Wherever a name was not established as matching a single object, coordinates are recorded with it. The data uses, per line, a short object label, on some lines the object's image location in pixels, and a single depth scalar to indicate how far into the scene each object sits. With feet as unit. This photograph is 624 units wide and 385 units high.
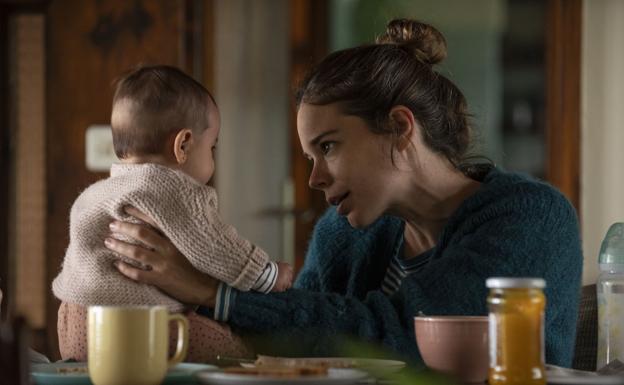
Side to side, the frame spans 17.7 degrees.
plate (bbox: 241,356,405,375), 8.07
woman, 9.86
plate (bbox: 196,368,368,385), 7.43
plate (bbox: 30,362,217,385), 7.87
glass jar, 7.63
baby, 9.81
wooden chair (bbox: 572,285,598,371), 10.90
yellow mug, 7.68
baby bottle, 10.16
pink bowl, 7.97
